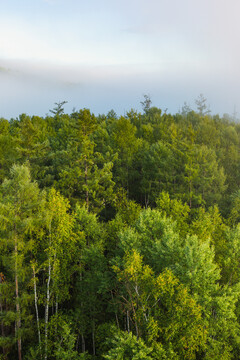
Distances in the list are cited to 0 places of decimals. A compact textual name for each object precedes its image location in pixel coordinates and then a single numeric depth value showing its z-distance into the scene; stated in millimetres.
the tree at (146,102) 92750
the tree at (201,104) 97562
